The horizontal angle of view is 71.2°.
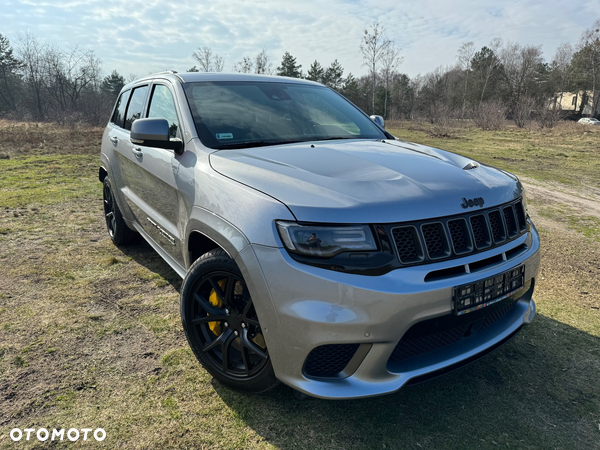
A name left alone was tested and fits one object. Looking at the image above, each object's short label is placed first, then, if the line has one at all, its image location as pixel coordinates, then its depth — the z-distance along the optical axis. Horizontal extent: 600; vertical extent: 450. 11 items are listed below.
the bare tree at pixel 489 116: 29.84
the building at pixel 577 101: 54.83
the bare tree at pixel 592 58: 48.19
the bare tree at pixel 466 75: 53.76
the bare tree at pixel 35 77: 49.15
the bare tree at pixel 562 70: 52.75
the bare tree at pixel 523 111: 30.42
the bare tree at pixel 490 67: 52.59
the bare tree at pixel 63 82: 48.56
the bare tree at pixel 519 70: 51.75
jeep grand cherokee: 1.79
